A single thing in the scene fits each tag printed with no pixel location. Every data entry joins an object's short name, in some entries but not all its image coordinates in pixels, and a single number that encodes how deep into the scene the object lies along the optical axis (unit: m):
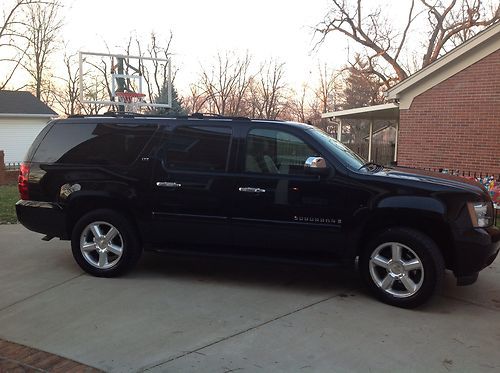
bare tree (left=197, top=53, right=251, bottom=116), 45.84
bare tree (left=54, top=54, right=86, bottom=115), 46.41
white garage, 28.88
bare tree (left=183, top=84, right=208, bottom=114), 46.38
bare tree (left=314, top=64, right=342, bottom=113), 53.81
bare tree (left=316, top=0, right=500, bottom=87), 32.06
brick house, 12.48
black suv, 4.50
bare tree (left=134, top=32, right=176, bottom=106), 43.94
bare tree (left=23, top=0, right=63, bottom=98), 37.75
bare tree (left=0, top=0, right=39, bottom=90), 36.12
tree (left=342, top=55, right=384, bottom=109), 36.47
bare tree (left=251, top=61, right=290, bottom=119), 48.44
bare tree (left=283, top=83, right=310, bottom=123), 54.58
